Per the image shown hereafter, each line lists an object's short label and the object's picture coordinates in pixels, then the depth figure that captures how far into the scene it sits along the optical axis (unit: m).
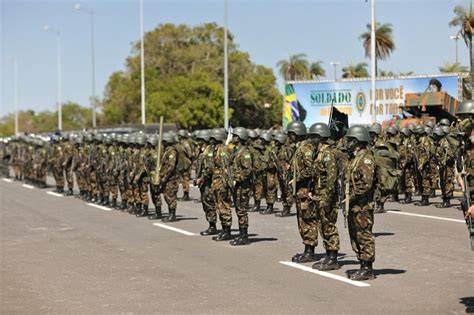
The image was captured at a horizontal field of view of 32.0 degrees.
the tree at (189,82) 59.97
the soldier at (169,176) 17.12
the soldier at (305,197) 11.22
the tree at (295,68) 81.75
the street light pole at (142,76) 46.40
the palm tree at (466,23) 36.47
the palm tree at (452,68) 53.94
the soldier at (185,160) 22.58
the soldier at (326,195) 10.64
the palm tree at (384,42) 58.88
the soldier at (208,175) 14.38
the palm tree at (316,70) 82.77
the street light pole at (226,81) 37.88
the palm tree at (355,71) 68.20
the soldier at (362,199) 9.91
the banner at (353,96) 36.31
